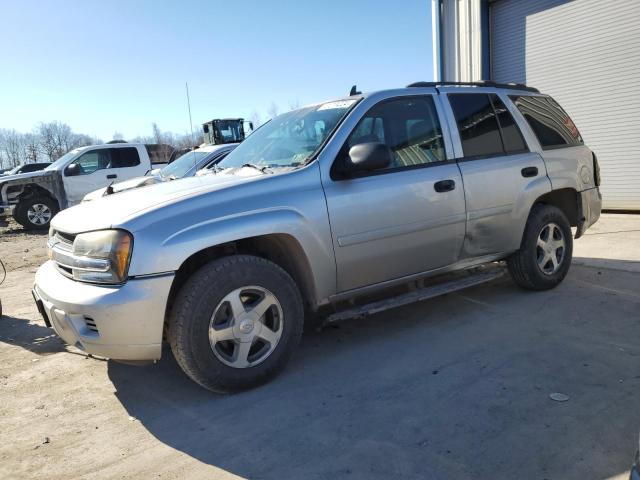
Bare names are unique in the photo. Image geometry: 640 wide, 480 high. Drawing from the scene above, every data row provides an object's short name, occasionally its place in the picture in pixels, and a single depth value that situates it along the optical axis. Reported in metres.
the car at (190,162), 8.34
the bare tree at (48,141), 85.62
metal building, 9.10
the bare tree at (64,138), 86.22
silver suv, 2.95
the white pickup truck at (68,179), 13.43
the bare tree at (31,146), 85.81
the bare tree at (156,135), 52.94
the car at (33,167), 27.09
